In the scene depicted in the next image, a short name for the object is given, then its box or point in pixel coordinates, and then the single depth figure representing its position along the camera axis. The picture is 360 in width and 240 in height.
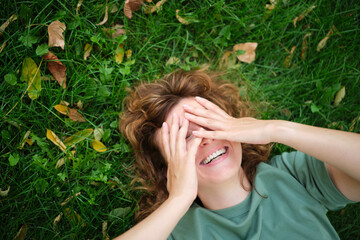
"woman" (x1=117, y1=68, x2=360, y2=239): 1.93
